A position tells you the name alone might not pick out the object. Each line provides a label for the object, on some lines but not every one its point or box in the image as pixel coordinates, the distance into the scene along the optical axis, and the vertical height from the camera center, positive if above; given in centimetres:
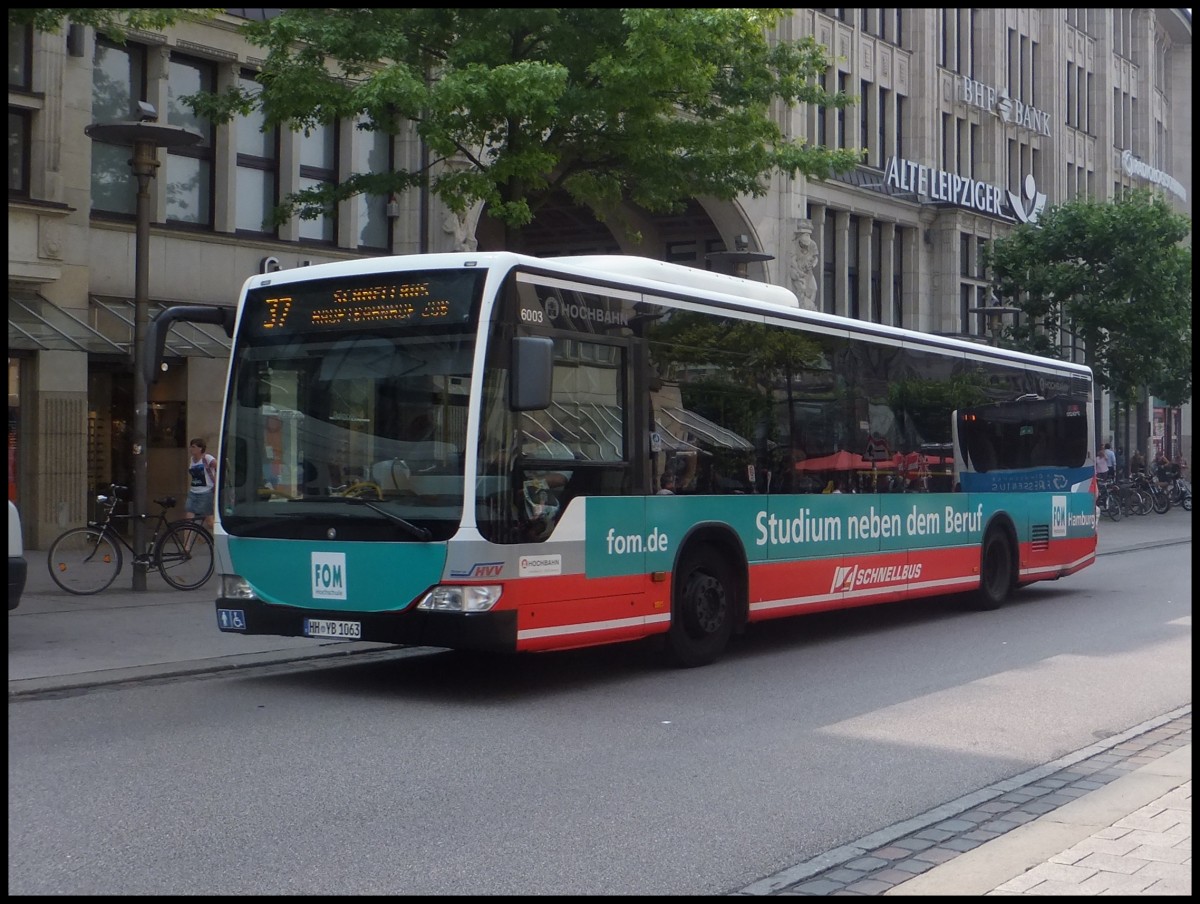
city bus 923 +8
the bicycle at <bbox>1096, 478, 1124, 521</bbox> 3634 -84
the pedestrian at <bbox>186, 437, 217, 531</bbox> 1841 -24
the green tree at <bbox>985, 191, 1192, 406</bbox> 3828 +501
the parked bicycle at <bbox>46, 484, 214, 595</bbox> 1534 -98
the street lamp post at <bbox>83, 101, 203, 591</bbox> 1544 +223
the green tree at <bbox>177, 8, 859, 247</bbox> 1609 +427
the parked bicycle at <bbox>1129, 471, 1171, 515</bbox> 3872 -60
